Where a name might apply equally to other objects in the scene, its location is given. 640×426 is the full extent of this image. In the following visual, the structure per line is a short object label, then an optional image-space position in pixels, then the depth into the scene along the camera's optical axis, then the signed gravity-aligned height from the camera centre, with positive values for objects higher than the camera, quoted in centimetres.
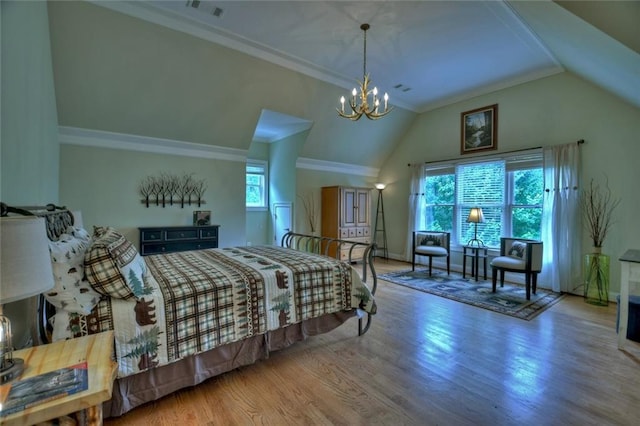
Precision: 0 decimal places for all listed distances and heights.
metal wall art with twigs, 468 +29
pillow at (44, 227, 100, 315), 151 -42
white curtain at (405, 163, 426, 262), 632 +18
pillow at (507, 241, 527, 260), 418 -60
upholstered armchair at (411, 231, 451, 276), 516 -66
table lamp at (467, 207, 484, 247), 496 -11
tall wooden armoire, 624 -14
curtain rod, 427 +102
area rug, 368 -124
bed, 161 -67
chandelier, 323 +124
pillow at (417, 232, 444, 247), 542 -57
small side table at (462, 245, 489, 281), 495 -86
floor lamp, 729 -46
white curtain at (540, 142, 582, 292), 427 -12
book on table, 90 -63
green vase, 391 -92
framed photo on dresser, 506 -19
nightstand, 90 -64
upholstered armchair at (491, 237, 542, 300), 403 -73
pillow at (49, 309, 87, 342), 153 -64
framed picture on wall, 525 +153
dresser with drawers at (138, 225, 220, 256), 444 -51
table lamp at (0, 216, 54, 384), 86 -19
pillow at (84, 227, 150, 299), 161 -38
